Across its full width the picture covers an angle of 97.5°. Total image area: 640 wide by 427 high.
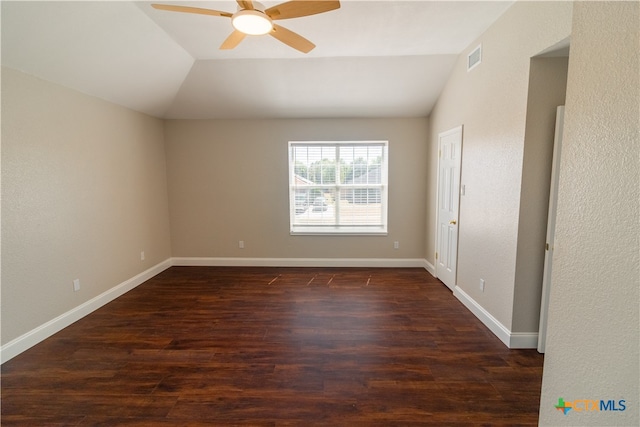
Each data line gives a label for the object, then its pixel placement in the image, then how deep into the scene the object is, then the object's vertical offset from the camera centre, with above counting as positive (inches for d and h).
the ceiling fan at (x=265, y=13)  68.9 +43.9
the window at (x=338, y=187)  184.2 -1.8
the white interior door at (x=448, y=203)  136.0 -9.8
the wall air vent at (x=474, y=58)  113.4 +52.3
